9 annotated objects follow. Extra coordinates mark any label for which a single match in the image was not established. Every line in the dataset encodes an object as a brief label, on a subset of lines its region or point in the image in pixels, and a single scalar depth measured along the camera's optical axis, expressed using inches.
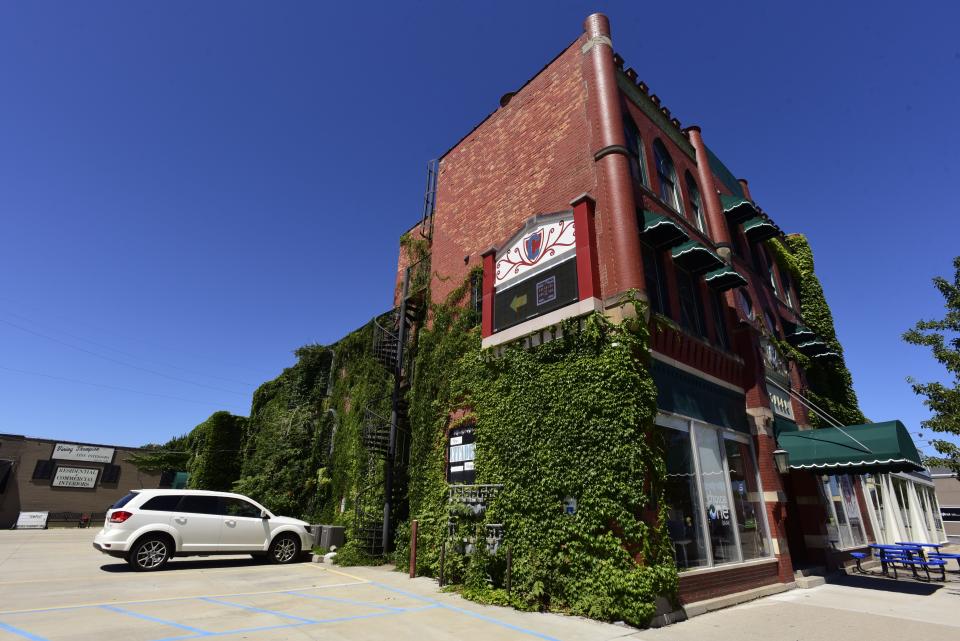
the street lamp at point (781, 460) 489.7
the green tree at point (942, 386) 575.2
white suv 429.4
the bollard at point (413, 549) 452.1
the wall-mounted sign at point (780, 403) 596.1
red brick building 407.8
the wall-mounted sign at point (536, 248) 445.4
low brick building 1124.5
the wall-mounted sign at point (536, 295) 422.6
